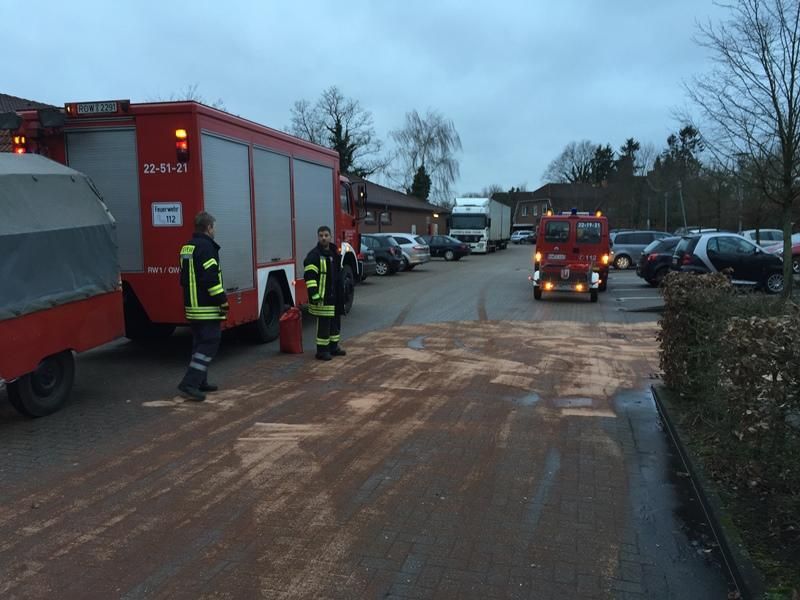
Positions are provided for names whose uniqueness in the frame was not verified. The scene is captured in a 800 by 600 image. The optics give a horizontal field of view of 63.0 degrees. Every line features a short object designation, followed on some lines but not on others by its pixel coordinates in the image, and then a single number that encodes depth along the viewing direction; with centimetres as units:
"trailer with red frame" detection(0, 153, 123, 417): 570
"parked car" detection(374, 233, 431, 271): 2784
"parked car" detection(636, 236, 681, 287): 2000
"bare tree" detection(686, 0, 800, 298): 1077
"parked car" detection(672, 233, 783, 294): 1712
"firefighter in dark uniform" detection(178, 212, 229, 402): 691
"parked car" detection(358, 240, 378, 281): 2374
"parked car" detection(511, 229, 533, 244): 7919
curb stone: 317
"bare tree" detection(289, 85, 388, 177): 5847
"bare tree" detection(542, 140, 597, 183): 9881
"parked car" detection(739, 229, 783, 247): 2731
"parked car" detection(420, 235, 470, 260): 3872
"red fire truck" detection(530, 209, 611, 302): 1700
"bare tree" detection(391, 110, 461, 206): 7125
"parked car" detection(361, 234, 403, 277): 2594
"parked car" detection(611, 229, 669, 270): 2981
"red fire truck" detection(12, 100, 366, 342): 773
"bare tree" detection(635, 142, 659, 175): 6838
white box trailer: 4394
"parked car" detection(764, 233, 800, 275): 2031
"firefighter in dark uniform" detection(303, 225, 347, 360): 890
